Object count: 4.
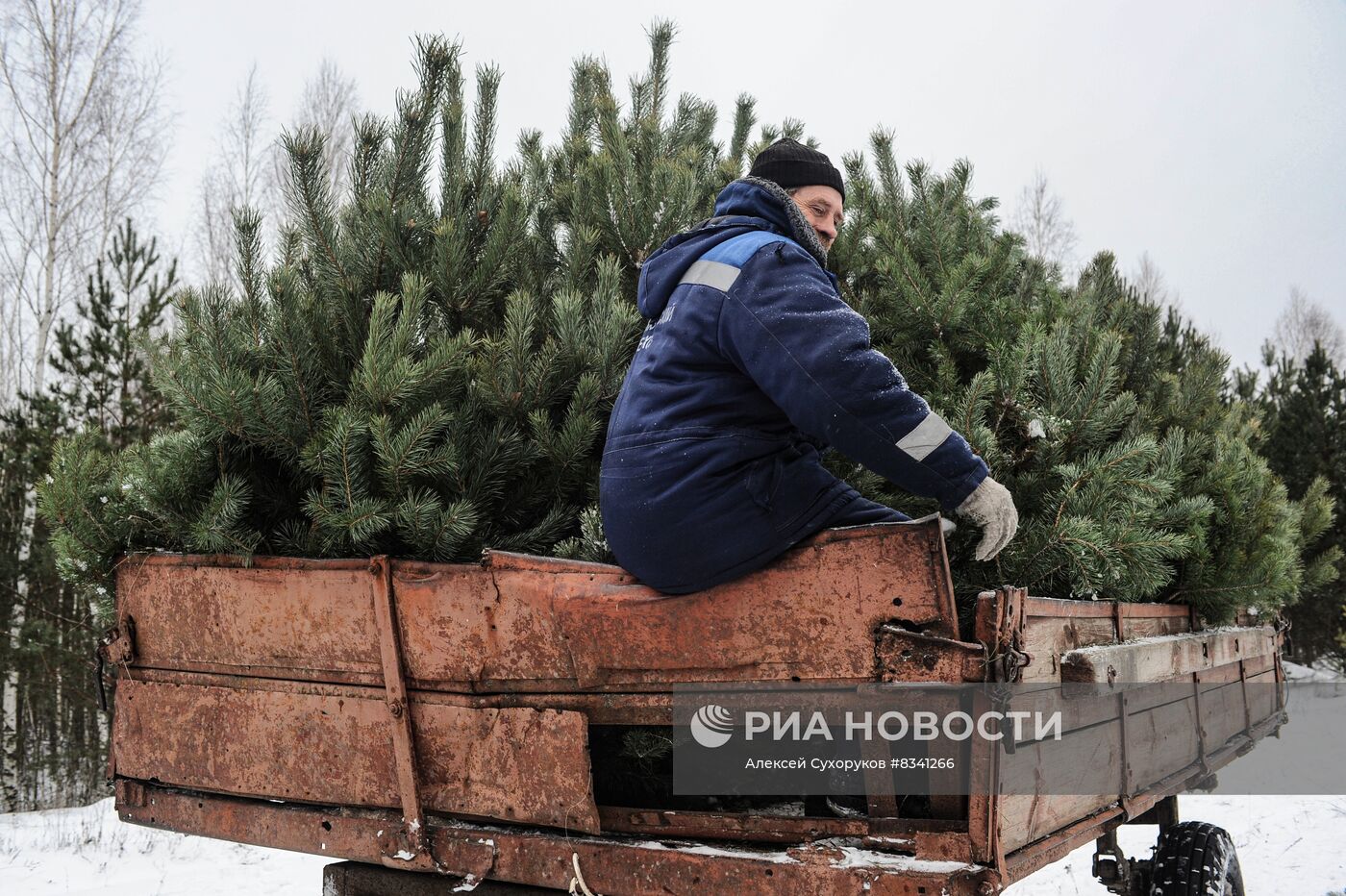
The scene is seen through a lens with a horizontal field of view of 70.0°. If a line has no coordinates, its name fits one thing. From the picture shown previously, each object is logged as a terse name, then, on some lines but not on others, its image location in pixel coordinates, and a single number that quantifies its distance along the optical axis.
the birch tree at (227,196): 15.73
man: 1.79
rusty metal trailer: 1.69
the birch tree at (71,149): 13.30
